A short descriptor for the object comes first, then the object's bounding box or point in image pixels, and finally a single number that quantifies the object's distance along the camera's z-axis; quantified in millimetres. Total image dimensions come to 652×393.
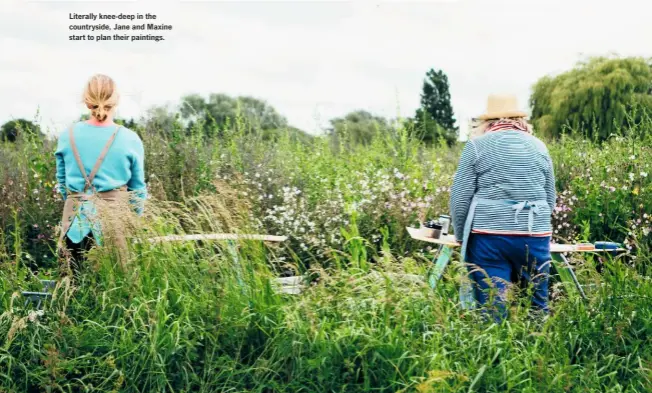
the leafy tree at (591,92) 50031
